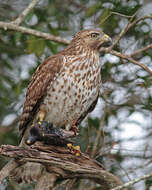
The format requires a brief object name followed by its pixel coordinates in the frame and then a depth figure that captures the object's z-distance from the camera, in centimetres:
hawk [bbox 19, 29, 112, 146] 1053
